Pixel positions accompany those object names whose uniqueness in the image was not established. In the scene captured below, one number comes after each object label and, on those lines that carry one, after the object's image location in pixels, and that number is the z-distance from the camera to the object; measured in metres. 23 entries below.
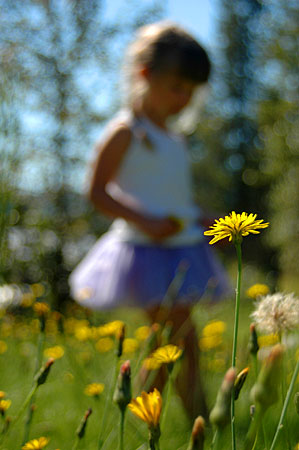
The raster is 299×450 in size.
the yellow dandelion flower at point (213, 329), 1.70
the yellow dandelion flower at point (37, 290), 2.49
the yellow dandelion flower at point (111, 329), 1.15
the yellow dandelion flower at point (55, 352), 1.37
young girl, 1.64
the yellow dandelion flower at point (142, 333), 1.68
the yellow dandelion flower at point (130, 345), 1.58
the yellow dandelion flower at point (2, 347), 1.74
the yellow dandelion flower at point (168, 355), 0.68
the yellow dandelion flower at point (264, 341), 1.21
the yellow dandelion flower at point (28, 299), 1.82
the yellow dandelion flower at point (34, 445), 0.62
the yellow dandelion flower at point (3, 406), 0.70
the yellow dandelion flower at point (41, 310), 0.78
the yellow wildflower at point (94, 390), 1.01
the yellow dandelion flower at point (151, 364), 1.02
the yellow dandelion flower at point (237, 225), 0.53
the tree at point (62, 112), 5.52
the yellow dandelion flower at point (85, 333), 1.19
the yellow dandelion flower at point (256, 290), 1.23
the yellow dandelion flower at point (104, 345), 2.03
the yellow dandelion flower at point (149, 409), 0.51
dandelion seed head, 0.65
